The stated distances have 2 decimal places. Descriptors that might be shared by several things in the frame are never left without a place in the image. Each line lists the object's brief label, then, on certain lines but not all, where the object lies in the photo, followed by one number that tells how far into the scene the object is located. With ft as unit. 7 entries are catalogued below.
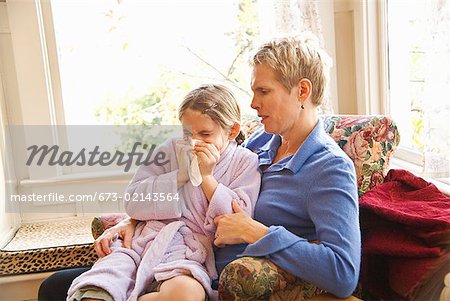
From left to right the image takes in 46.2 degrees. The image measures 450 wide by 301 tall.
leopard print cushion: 7.73
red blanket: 4.99
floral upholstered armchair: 6.49
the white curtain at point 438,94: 6.63
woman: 4.75
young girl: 5.29
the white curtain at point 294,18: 8.78
